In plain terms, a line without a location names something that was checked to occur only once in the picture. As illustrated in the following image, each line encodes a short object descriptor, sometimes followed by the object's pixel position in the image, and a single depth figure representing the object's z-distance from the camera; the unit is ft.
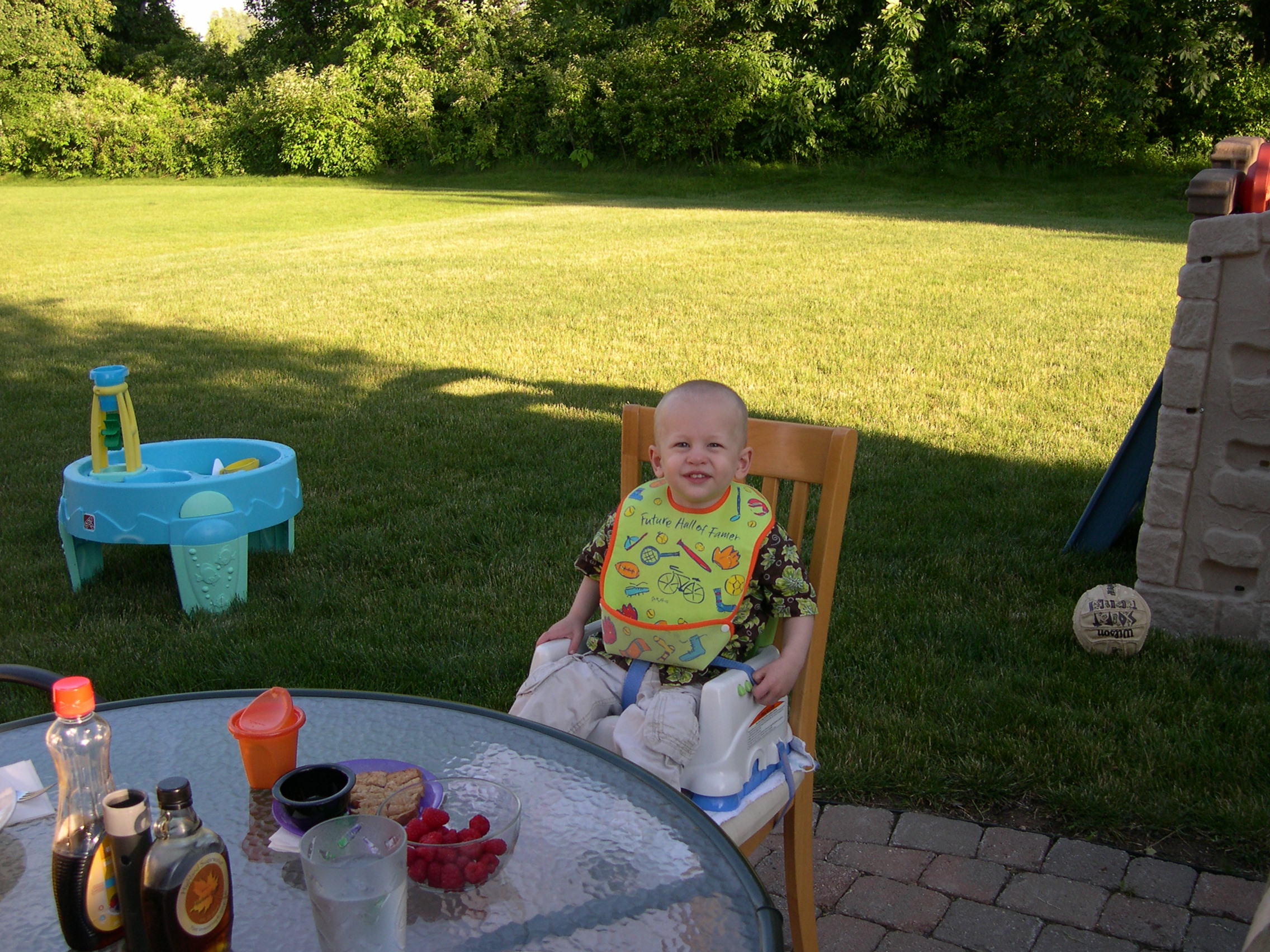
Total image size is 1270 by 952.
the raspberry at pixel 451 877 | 4.49
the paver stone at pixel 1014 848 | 8.49
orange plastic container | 5.15
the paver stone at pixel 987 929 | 7.57
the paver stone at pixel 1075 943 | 7.48
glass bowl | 4.50
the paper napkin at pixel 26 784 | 5.20
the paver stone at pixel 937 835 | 8.71
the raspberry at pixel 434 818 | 4.62
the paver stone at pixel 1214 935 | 7.43
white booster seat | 6.47
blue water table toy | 12.50
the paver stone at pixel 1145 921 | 7.55
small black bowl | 4.66
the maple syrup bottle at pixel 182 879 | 3.72
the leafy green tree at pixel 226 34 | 122.83
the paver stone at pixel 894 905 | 7.84
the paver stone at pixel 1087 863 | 8.26
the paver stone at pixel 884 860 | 8.43
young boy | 7.11
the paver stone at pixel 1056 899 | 7.83
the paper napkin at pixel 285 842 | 4.90
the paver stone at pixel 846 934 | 7.61
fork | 5.30
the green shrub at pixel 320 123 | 93.25
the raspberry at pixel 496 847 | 4.58
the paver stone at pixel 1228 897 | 7.80
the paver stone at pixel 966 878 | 8.16
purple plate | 4.79
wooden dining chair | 6.79
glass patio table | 4.35
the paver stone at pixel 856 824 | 8.89
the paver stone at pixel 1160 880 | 8.00
